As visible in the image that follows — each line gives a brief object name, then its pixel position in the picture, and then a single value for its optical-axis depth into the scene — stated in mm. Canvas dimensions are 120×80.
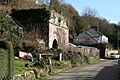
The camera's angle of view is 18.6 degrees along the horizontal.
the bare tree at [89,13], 129500
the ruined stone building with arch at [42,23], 55312
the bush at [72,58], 47544
